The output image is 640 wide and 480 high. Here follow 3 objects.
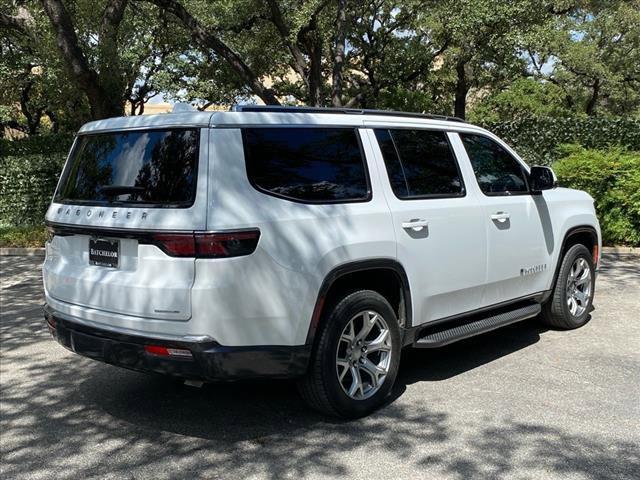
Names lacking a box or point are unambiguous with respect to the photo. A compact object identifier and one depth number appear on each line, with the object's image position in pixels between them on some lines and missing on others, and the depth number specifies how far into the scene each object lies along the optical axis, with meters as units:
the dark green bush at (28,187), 14.91
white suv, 3.51
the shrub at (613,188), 10.48
